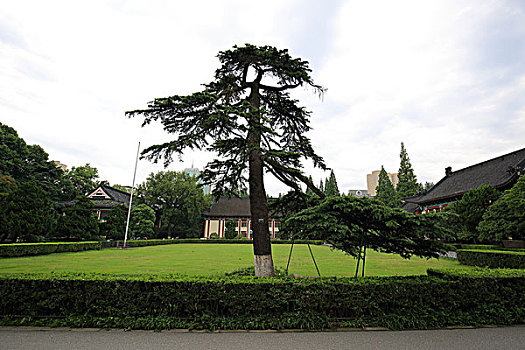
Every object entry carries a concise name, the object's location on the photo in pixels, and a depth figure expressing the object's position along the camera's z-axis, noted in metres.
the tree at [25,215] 19.75
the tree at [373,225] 5.37
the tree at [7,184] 24.88
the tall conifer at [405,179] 46.59
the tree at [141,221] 35.09
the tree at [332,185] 58.74
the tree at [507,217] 15.75
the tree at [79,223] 24.95
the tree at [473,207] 21.42
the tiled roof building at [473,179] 25.59
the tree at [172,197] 41.25
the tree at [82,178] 45.88
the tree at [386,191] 43.15
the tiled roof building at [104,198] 41.53
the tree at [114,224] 30.06
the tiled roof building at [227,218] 47.53
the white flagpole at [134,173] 28.24
